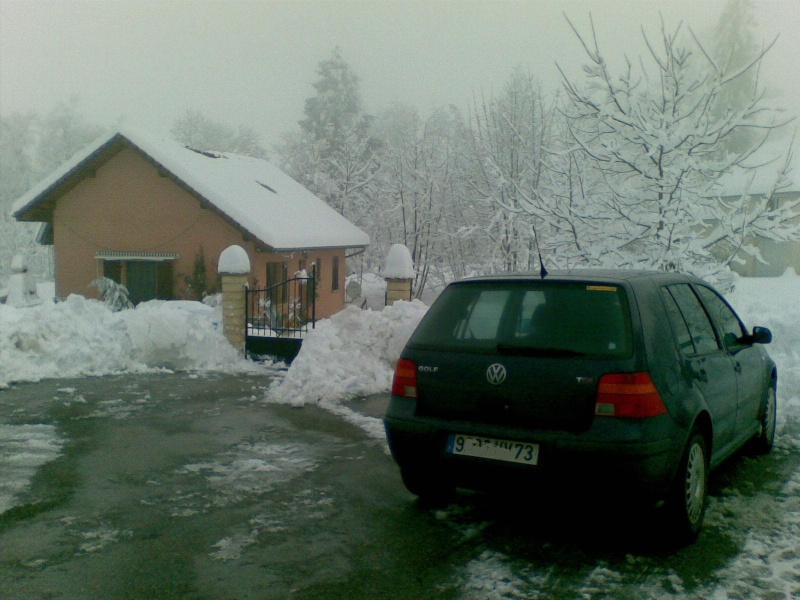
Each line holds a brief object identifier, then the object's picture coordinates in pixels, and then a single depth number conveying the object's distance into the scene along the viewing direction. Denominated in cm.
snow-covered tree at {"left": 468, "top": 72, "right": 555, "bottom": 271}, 2231
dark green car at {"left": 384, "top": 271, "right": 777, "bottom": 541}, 404
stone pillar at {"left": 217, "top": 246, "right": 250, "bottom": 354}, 1284
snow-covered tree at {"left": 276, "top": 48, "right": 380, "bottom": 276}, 3503
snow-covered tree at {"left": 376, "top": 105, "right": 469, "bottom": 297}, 2811
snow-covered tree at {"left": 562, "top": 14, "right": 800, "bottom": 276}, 1134
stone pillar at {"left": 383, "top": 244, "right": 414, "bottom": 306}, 1362
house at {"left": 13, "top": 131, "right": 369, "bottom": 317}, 2030
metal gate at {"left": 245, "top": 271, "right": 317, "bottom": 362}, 1262
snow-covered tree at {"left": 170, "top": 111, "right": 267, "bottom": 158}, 6175
